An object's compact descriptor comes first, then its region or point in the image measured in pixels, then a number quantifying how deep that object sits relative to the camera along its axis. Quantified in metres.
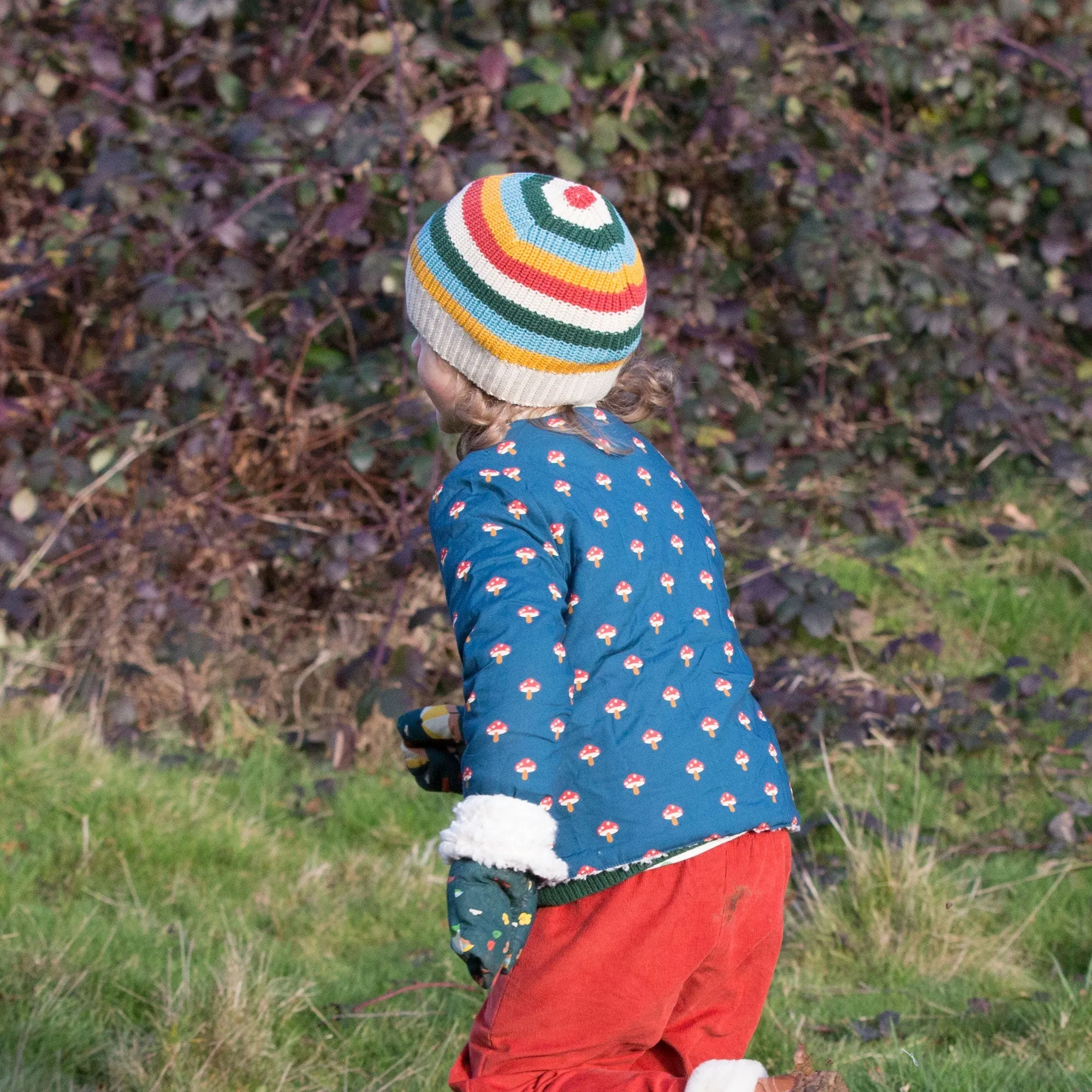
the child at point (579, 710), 5.16
